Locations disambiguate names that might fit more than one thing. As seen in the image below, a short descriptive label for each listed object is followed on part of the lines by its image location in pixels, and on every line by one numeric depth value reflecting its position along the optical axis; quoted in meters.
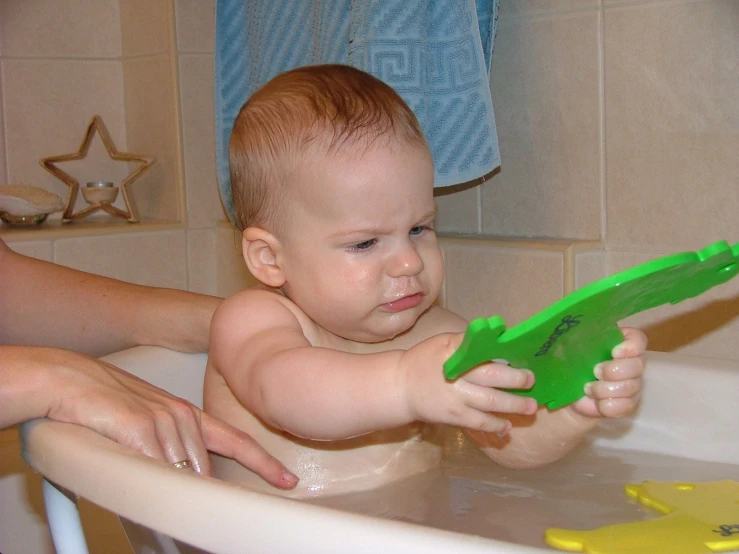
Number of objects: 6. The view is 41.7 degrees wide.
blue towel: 1.44
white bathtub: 0.64
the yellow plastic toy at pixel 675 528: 0.86
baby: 0.91
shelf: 1.94
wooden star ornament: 2.13
